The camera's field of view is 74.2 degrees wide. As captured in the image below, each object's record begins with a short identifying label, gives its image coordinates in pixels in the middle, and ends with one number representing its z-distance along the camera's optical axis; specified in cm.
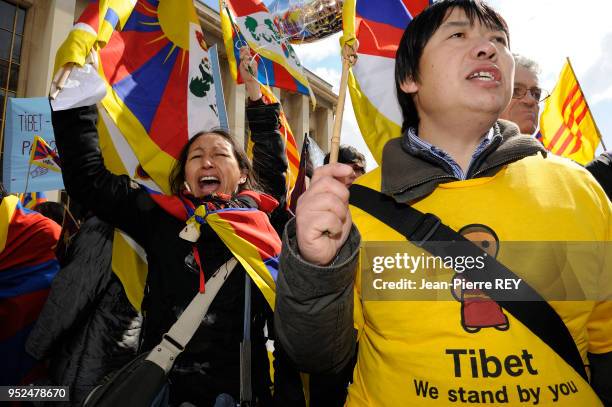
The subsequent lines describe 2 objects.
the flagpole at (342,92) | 88
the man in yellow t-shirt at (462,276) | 84
